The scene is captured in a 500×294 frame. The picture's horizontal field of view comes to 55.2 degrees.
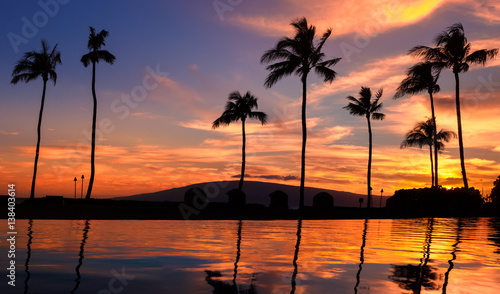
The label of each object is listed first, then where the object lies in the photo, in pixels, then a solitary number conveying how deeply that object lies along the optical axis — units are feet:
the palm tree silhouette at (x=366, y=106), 156.25
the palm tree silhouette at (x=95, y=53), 124.26
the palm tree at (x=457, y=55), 112.47
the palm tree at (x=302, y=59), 106.52
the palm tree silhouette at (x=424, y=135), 177.88
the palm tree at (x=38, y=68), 126.11
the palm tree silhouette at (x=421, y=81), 117.39
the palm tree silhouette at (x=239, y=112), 153.07
